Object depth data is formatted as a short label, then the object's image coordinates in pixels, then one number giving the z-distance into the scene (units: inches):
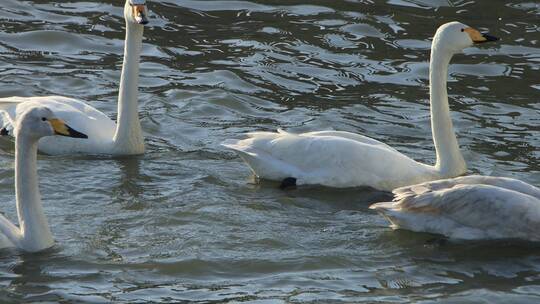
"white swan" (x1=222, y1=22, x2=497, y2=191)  861.2
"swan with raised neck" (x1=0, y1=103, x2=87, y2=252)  726.5
